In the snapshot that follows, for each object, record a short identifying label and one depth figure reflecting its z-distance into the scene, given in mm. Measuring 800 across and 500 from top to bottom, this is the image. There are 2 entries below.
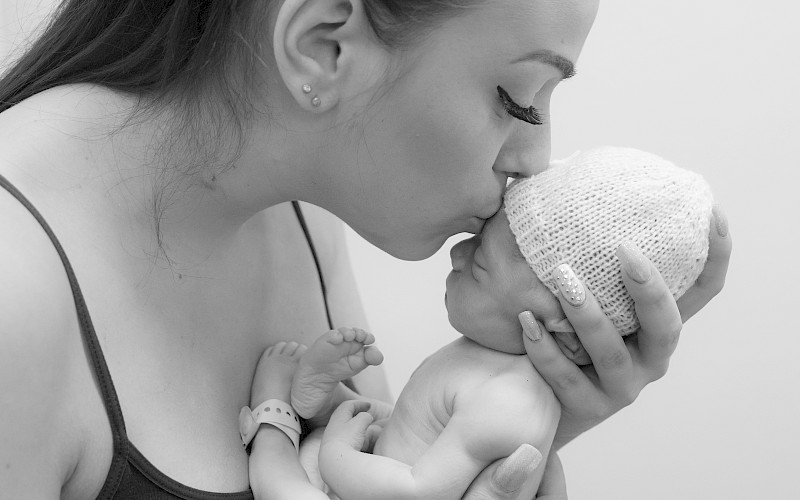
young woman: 937
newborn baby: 1036
